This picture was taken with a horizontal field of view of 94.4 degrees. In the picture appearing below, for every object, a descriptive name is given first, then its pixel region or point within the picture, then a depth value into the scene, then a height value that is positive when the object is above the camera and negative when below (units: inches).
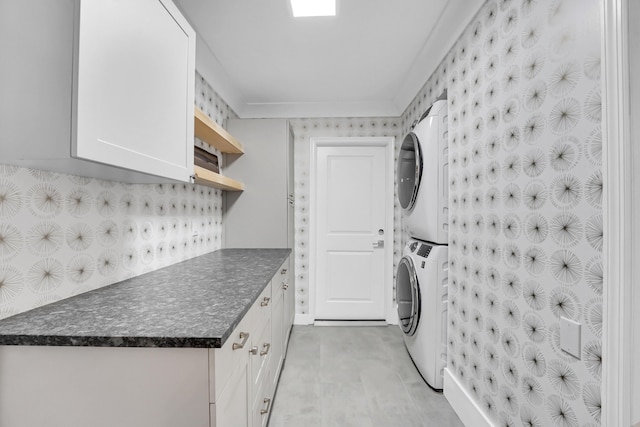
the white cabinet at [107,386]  30.2 -17.5
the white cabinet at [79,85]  28.2 +13.3
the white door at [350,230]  128.9 -5.8
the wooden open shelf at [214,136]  68.1 +22.2
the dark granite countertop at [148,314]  29.6 -12.1
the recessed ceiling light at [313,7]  64.9 +46.9
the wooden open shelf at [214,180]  65.3 +9.2
